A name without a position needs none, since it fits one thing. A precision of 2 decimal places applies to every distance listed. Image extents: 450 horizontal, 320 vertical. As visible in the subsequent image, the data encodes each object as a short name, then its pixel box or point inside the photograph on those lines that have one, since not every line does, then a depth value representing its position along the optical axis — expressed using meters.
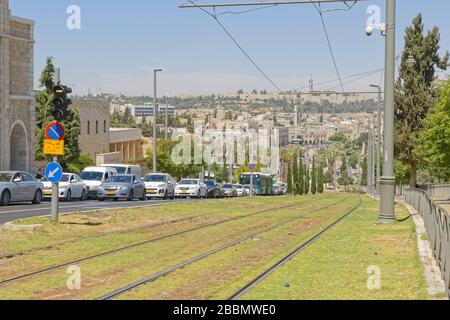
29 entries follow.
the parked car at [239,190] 75.16
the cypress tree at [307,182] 137.25
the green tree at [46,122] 71.25
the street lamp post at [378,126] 55.28
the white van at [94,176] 46.03
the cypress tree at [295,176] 128.23
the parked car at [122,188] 42.06
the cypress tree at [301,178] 131.54
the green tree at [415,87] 66.06
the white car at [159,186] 49.03
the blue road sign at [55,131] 22.16
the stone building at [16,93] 55.38
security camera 24.00
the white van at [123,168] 53.80
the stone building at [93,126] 94.44
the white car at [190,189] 54.69
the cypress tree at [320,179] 149.55
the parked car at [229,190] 66.23
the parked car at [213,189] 59.39
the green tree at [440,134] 45.28
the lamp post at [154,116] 60.24
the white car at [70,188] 40.12
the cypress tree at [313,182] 136.85
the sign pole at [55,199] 22.34
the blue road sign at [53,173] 22.03
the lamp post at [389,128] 23.22
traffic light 22.39
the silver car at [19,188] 33.59
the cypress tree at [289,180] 129.88
